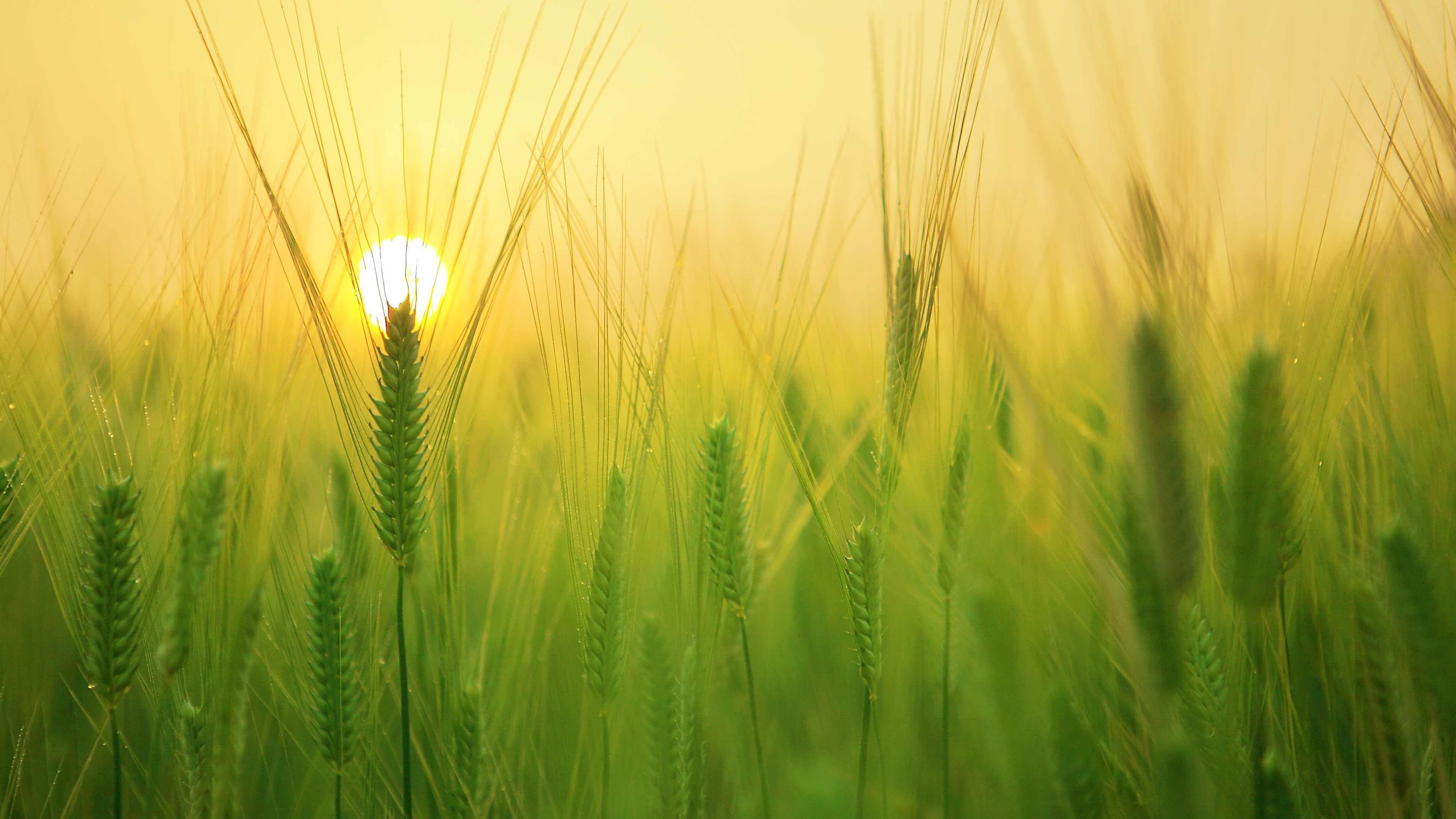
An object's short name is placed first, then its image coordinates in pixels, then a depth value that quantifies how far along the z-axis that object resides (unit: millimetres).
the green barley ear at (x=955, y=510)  752
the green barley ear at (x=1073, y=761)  721
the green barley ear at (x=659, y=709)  746
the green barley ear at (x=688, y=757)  739
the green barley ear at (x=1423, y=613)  722
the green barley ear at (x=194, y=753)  724
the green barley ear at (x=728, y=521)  755
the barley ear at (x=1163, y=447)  679
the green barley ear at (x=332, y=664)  727
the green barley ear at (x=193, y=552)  728
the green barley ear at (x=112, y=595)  724
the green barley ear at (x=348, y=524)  774
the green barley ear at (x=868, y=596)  730
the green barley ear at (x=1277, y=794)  703
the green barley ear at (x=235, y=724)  726
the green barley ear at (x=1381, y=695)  734
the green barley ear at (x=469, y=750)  734
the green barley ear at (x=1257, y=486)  705
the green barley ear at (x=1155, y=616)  678
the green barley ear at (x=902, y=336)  754
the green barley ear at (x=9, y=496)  768
